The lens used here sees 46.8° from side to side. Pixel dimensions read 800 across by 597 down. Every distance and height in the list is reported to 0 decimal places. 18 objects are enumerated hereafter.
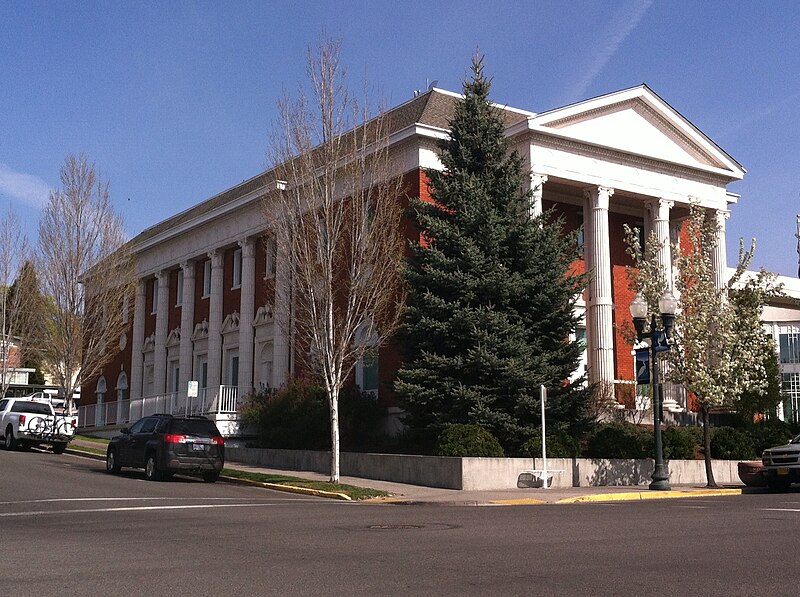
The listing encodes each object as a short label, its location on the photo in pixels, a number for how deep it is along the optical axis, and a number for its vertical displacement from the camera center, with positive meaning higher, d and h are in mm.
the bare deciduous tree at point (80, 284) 38812 +6138
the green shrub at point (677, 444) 27422 -272
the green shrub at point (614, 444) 26016 -272
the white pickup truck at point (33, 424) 32844 +227
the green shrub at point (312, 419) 30188 +462
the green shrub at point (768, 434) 29969 +44
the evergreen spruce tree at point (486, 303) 25219 +3674
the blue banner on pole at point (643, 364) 23875 +1816
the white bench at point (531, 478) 23580 -1121
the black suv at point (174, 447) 23422 -415
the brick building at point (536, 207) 33625 +8879
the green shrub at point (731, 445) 28812 -304
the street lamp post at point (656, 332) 23000 +2607
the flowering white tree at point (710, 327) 25156 +2976
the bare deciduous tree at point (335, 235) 24625 +5293
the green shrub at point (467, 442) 23453 -216
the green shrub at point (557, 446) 24406 -317
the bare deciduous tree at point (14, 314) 47594 +6193
